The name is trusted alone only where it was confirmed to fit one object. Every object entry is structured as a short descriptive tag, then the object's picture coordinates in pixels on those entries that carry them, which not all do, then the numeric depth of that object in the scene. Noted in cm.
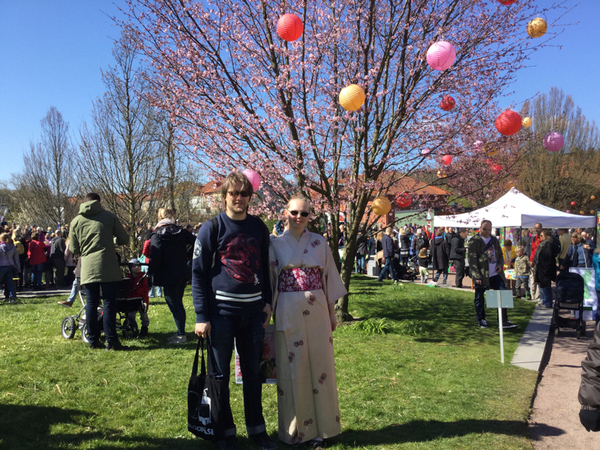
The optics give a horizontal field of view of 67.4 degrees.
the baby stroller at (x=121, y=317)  618
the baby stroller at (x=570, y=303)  783
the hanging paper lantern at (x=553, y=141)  979
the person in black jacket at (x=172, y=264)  615
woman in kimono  329
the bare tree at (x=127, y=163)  1427
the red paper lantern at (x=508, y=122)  736
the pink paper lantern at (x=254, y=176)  693
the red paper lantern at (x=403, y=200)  864
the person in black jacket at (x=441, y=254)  1477
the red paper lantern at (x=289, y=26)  611
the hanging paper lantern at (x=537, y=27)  711
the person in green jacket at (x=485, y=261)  784
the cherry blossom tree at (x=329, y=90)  727
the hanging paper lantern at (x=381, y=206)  756
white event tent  1403
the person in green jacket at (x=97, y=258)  562
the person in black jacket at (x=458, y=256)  1389
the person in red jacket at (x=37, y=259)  1287
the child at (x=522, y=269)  1188
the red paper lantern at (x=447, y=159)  828
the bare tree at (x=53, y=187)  2716
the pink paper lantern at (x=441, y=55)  611
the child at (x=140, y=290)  654
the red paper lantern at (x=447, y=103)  770
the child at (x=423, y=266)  1500
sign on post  602
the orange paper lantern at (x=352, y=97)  632
